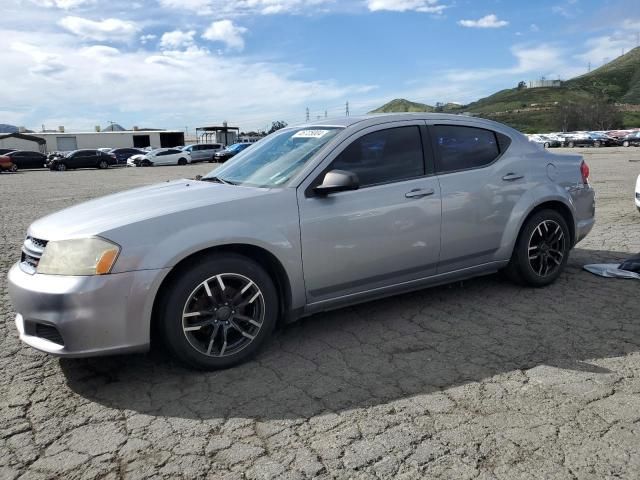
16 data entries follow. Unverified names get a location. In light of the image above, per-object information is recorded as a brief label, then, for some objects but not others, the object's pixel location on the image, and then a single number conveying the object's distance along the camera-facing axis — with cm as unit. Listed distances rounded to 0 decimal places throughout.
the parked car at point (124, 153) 4559
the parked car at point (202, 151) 4578
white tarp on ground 522
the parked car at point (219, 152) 4372
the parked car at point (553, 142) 6038
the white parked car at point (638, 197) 823
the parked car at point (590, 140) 5652
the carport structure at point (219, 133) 6105
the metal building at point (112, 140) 6744
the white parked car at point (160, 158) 4156
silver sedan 310
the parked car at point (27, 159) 3812
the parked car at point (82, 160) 3753
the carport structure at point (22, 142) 6094
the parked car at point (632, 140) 5375
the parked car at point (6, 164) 3581
